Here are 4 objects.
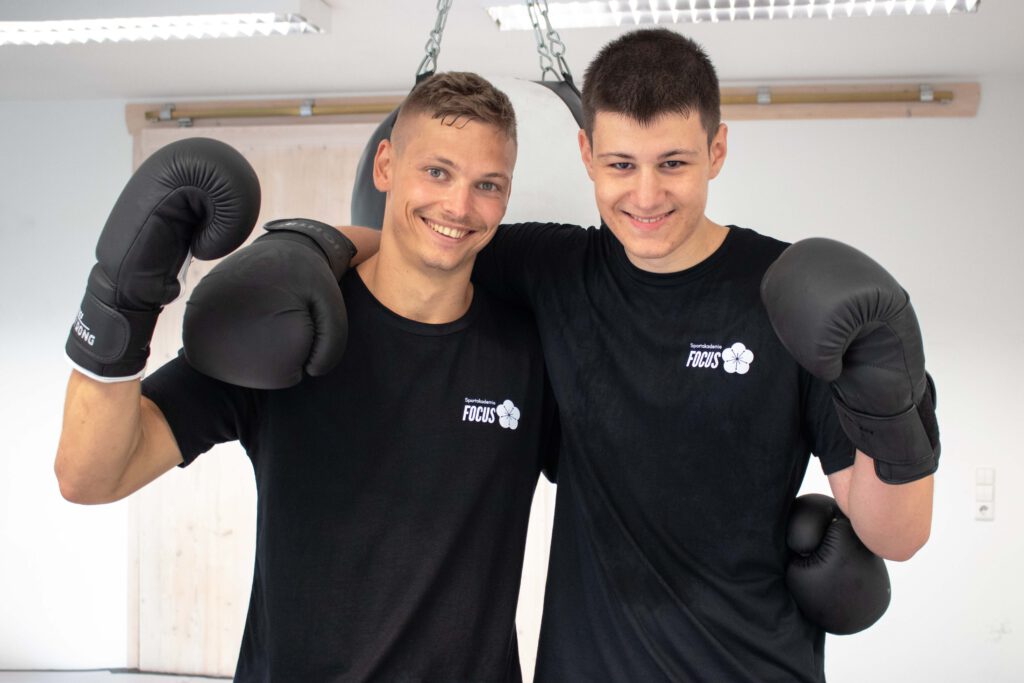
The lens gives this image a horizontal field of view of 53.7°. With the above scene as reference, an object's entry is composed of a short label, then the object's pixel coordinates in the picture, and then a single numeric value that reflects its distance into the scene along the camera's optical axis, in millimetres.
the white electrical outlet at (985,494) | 4301
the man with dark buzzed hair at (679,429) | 1515
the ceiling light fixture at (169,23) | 3486
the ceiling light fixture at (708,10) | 3254
